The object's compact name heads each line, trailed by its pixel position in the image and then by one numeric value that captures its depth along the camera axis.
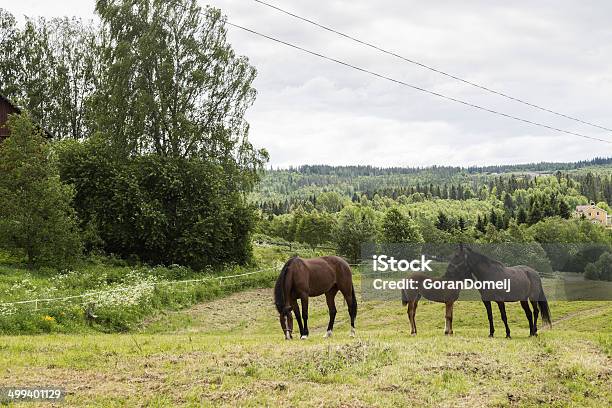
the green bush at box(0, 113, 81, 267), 29.09
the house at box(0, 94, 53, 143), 37.88
